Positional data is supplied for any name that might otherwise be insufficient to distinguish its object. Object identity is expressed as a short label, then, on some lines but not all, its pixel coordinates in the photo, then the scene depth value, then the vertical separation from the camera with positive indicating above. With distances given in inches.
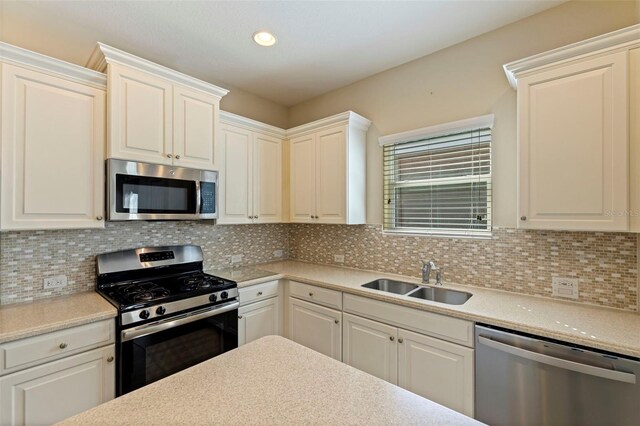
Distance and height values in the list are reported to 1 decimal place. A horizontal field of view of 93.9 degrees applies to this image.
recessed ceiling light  86.7 +52.1
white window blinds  89.0 +11.3
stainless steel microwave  76.5 +5.9
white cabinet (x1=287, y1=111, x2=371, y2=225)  106.9 +16.4
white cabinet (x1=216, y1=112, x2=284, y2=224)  106.3 +16.1
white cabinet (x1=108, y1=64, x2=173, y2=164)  76.1 +25.9
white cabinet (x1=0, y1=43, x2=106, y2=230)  64.7 +16.2
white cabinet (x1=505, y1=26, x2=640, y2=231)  59.3 +16.8
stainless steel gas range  69.5 -25.5
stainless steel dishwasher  51.1 -31.9
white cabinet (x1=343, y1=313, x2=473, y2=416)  68.2 -37.7
